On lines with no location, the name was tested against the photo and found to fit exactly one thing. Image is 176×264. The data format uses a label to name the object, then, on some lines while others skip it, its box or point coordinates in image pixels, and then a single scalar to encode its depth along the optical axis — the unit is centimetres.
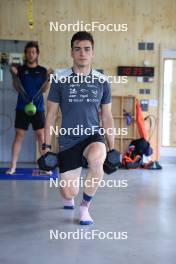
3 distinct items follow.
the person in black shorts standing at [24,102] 543
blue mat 542
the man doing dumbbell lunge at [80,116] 335
